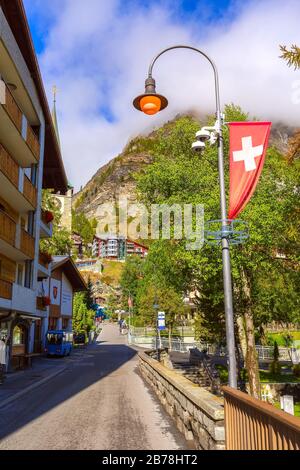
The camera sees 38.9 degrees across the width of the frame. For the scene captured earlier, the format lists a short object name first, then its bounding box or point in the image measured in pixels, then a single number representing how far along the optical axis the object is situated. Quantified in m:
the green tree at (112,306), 139.88
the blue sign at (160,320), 33.18
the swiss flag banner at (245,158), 7.52
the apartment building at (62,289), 41.59
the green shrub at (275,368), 30.70
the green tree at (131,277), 110.76
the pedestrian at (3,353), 22.25
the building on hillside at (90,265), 181.25
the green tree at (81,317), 61.10
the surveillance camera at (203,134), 8.28
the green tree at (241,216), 16.80
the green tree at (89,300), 78.05
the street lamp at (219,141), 7.18
